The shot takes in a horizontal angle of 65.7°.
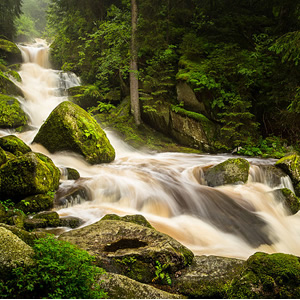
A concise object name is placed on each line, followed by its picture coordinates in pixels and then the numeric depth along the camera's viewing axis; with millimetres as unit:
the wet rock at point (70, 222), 4432
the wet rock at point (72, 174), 6766
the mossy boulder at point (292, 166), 7469
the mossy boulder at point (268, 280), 2243
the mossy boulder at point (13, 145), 6346
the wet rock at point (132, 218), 4293
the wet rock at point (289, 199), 6121
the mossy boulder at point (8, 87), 12319
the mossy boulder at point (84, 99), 14023
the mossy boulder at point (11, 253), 1996
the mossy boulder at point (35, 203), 4586
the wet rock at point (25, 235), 2659
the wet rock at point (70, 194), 5375
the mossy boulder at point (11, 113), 10117
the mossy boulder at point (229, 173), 7132
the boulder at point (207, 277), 2676
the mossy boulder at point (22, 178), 4730
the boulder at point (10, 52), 18266
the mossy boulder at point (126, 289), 2340
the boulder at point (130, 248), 2914
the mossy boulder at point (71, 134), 7863
